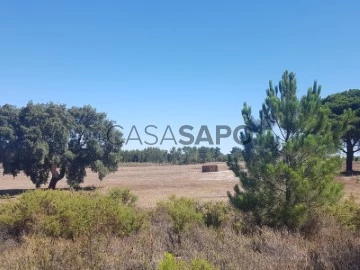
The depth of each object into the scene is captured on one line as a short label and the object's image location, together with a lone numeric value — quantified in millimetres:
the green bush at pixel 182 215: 9540
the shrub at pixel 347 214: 9655
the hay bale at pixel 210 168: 57525
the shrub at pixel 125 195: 13191
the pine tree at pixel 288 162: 9523
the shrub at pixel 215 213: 10774
